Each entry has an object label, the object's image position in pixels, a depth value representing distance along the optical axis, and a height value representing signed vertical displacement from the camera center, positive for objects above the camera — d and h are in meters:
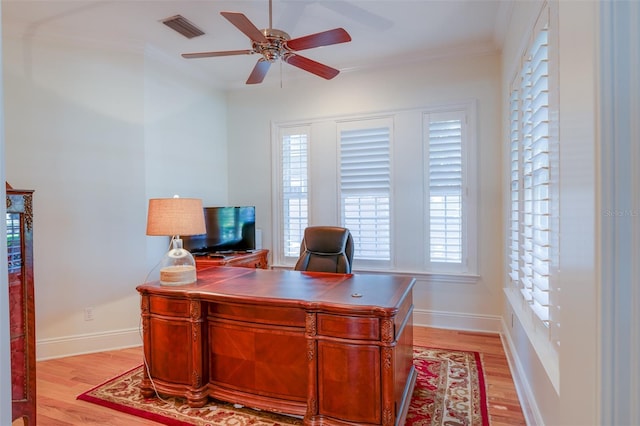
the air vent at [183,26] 3.11 +1.67
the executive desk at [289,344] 1.91 -0.82
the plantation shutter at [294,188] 4.54 +0.27
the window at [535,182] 1.70 +0.15
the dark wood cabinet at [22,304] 1.96 -0.53
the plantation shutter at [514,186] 2.70 +0.17
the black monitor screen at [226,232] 4.03 -0.27
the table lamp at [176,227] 2.36 -0.11
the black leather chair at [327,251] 3.19 -0.39
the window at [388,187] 3.82 +0.25
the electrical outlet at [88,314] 3.35 -0.98
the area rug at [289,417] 2.21 -1.32
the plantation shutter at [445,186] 3.82 +0.23
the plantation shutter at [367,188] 4.12 +0.24
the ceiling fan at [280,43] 2.24 +1.13
